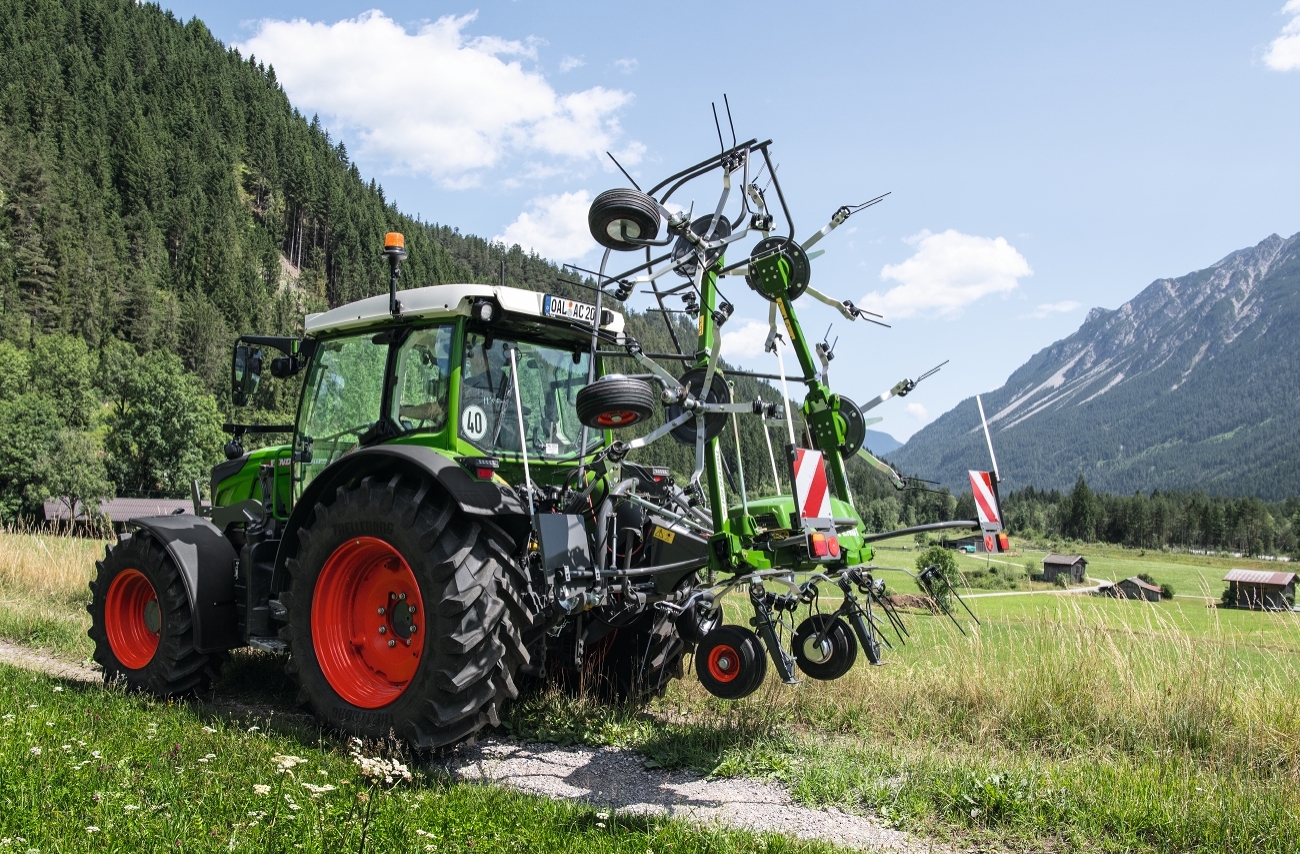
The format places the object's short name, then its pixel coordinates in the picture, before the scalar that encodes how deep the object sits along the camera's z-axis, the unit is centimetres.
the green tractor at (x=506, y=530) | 451
